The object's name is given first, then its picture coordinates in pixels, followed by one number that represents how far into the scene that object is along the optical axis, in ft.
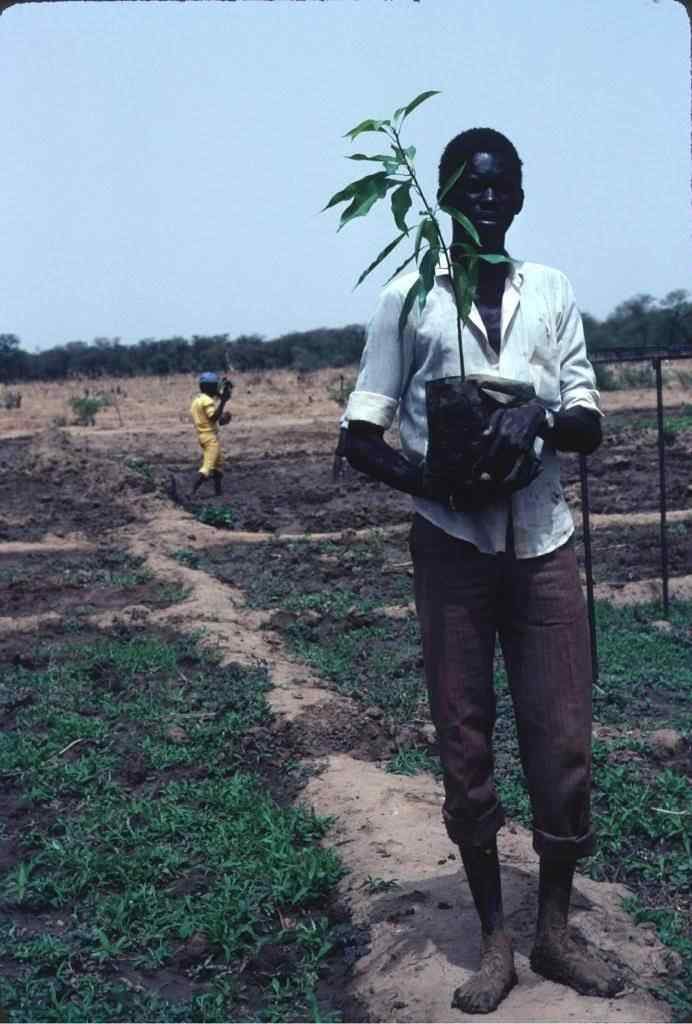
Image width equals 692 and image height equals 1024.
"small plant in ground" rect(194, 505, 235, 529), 39.01
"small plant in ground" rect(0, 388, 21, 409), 94.73
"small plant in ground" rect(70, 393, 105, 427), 80.12
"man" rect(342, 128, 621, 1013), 8.94
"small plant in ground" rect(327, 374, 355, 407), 84.84
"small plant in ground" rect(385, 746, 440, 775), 15.96
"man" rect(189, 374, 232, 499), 41.91
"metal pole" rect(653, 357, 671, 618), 20.48
